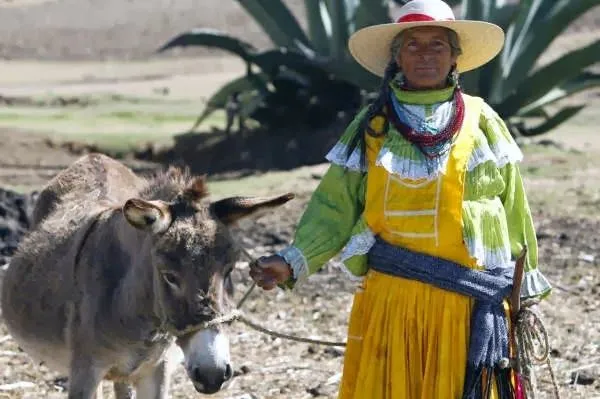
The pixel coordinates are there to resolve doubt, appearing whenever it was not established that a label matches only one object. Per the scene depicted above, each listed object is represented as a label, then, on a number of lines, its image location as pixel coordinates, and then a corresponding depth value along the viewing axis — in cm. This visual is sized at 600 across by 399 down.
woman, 987
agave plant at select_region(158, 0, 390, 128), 3053
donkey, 1013
